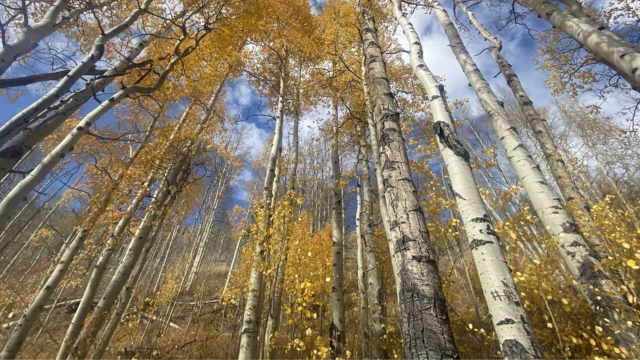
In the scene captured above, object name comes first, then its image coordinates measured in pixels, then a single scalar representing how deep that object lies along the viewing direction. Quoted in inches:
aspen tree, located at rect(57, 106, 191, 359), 181.3
